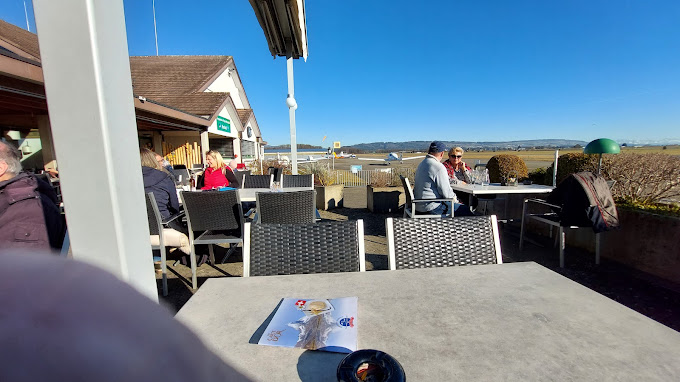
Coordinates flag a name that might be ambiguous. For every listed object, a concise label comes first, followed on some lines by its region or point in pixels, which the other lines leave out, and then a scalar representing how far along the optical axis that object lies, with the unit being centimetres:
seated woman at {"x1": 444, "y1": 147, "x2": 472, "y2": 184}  494
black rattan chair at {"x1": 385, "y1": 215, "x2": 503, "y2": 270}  175
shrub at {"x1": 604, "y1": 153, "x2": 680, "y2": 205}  399
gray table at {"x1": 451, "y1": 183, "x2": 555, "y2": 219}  426
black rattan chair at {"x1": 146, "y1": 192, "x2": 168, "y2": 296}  278
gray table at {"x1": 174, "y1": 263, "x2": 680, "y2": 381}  80
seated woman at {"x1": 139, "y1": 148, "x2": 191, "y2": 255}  319
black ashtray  70
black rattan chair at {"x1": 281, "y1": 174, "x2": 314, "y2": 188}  519
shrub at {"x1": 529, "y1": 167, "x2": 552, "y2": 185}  588
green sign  1072
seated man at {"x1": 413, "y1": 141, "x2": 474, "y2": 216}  378
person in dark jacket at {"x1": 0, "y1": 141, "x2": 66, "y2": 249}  166
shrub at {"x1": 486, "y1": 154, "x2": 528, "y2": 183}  712
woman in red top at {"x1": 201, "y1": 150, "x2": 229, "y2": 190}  468
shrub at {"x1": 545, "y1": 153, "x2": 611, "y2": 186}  484
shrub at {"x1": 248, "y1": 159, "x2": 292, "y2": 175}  1089
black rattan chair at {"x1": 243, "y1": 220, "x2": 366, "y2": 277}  170
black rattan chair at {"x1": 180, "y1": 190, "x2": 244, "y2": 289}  302
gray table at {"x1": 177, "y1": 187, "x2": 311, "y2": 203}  392
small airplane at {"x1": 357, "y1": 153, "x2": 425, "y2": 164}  4544
